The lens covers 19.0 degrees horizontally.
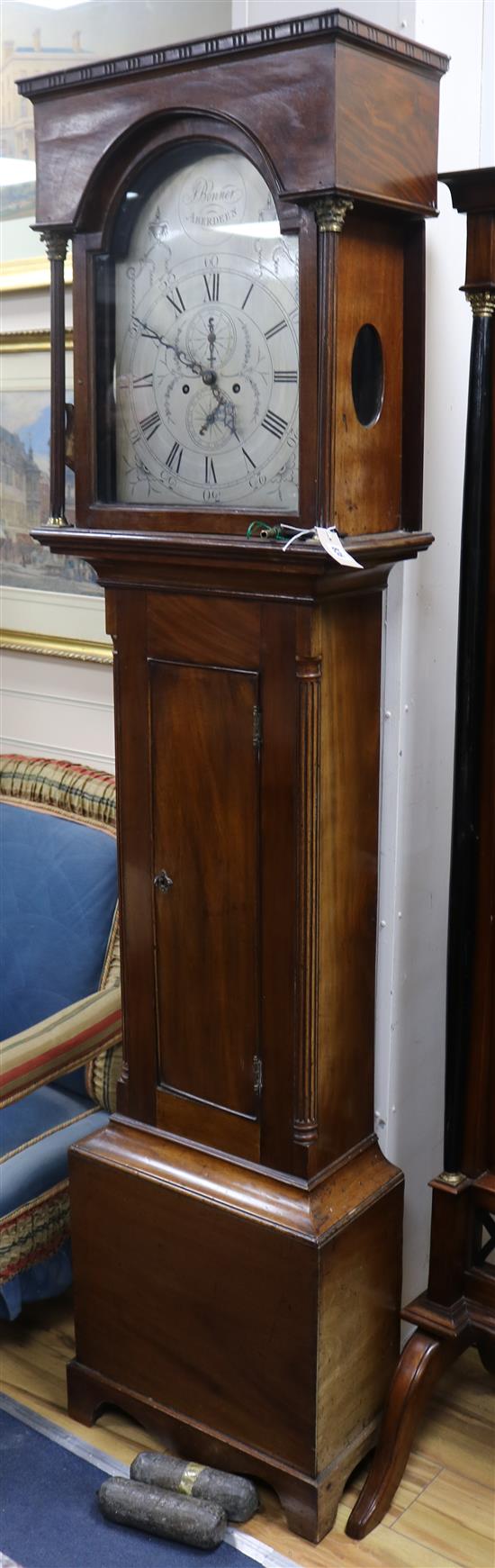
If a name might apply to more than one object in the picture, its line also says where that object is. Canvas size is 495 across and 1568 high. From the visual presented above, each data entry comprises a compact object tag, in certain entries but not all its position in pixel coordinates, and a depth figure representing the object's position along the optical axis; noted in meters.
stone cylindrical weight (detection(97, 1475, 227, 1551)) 2.05
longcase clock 1.78
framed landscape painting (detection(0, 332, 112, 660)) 2.87
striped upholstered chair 2.39
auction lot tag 1.74
